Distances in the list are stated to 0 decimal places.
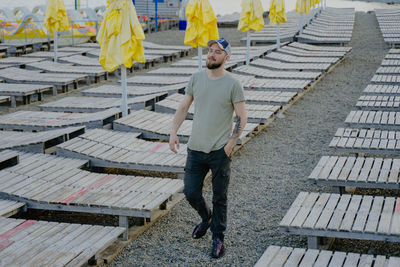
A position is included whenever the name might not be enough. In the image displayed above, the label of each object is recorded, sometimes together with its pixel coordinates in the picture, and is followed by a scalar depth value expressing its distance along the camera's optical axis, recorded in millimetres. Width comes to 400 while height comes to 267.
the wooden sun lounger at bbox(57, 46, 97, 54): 18272
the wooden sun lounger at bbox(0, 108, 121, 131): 8719
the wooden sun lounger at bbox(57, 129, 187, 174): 6836
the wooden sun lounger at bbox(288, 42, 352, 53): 18250
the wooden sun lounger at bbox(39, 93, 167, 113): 10116
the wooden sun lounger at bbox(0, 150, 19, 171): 6660
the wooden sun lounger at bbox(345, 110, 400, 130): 8625
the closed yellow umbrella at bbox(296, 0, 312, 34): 20250
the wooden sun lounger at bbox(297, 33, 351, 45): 20594
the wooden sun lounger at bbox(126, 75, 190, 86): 12828
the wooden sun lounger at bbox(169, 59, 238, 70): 14907
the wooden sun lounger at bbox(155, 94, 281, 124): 9234
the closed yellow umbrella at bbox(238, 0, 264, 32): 14234
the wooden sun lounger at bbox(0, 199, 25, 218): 5516
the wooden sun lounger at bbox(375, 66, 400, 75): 13557
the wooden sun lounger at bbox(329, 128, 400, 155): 7312
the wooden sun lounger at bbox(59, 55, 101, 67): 15770
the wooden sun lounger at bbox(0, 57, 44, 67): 15633
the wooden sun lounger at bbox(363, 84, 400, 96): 11102
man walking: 4547
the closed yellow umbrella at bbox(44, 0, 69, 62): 14951
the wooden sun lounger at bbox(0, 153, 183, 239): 5516
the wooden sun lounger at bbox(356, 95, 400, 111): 9953
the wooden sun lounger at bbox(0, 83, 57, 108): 11836
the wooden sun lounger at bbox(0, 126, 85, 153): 7418
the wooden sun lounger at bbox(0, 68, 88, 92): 13078
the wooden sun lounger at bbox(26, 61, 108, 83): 14387
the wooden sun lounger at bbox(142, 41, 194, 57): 19198
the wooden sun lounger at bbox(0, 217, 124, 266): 4496
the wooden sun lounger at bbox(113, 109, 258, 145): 8297
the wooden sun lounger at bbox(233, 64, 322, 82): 13266
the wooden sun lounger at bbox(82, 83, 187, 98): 11320
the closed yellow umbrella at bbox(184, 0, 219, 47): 10711
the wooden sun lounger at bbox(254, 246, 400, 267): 4398
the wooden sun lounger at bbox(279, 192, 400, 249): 4859
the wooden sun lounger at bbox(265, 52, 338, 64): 15817
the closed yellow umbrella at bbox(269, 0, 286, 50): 16734
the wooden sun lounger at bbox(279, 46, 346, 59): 17119
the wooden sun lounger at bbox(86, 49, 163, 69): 16909
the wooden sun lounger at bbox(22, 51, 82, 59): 17109
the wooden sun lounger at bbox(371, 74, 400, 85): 12425
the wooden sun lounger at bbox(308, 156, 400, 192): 6105
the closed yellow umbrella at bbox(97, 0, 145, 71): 8578
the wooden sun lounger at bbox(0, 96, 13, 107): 11391
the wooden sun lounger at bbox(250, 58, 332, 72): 14656
